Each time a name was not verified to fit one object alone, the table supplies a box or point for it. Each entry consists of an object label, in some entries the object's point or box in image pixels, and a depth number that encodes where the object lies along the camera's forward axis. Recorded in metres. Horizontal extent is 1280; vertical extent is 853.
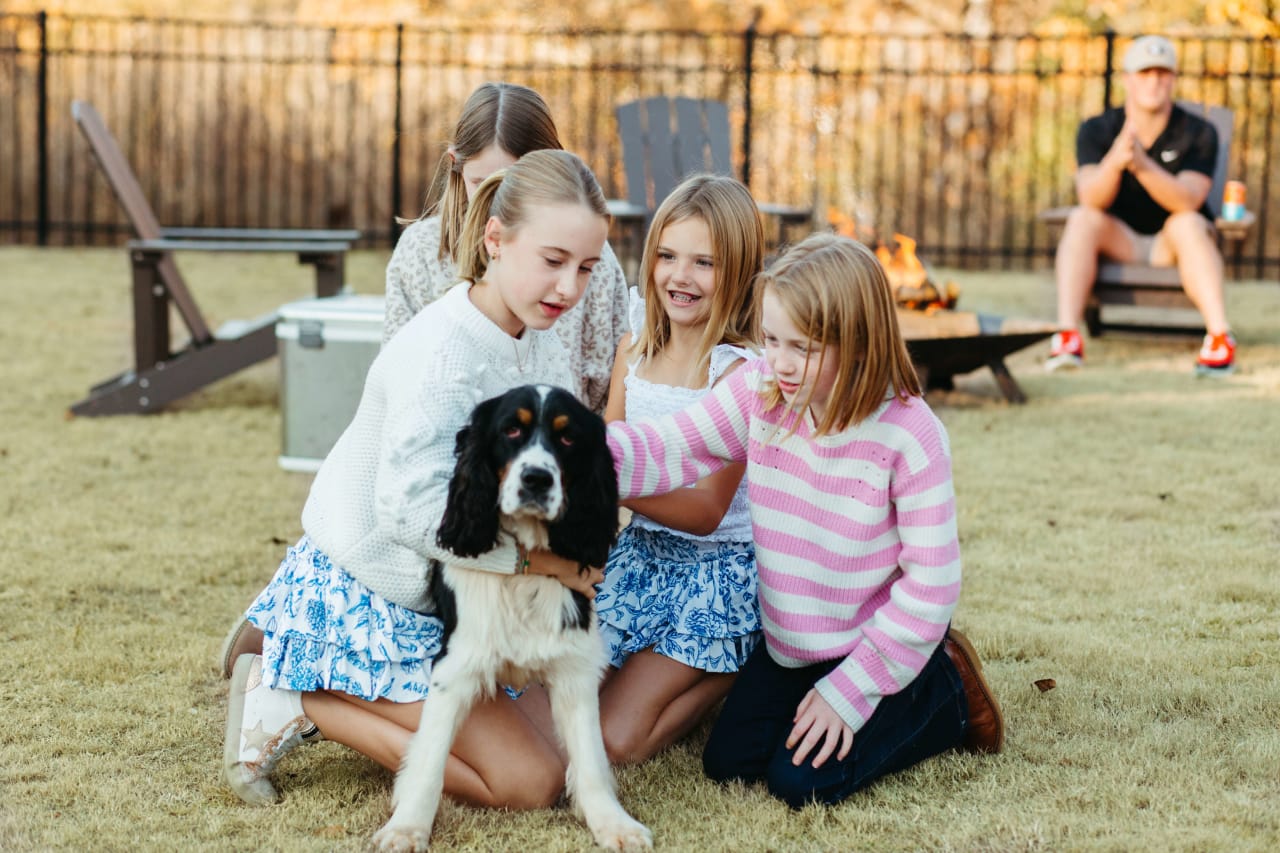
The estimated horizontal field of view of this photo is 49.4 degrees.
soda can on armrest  8.74
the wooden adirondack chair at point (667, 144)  9.02
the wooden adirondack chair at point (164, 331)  6.89
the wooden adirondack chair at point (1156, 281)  8.55
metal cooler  5.62
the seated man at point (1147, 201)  8.12
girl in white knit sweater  2.82
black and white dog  2.54
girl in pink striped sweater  2.83
